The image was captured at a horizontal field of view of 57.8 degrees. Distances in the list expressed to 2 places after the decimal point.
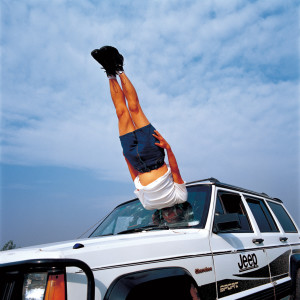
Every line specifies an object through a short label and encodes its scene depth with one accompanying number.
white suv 1.57
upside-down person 3.43
